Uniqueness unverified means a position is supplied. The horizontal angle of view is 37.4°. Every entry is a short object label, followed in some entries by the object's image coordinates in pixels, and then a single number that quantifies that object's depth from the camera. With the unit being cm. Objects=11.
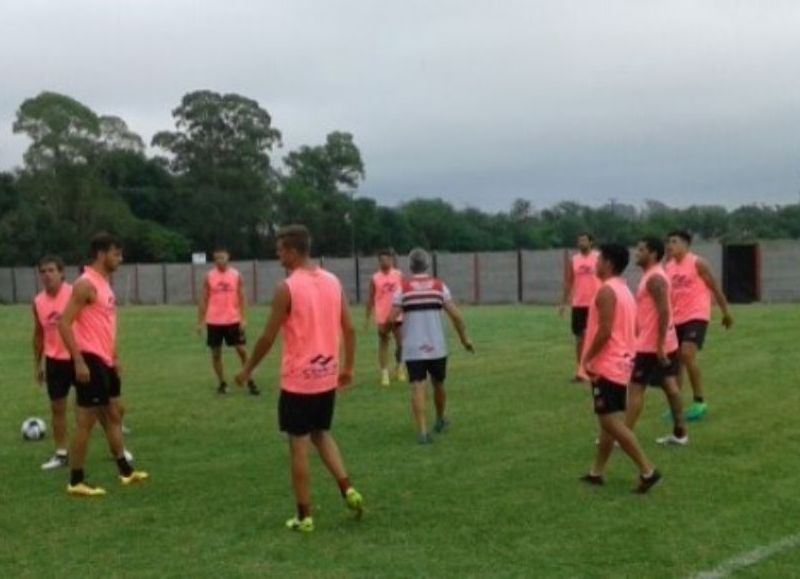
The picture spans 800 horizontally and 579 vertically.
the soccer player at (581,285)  1719
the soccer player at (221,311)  1675
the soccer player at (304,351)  805
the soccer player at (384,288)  1844
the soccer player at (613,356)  907
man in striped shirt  1190
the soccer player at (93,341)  952
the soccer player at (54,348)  1095
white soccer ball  1276
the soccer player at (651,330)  1039
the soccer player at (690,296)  1253
